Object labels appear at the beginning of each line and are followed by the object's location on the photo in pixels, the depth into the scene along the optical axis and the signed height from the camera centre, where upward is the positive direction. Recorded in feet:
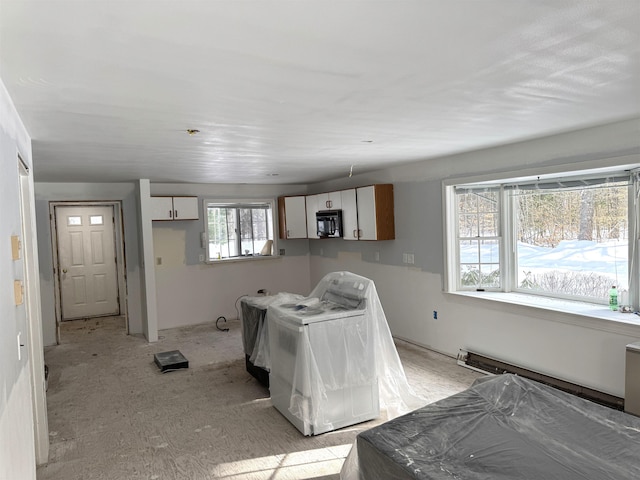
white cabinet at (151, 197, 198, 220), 21.33 +1.05
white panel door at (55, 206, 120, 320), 25.21 -1.70
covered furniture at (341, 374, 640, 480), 6.08 -3.49
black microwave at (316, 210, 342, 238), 21.29 +0.01
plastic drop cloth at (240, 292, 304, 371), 13.97 -3.38
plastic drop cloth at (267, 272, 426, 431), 11.03 -3.77
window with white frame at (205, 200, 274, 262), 23.84 -0.11
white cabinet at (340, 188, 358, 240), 20.15 +0.41
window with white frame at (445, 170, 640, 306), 12.57 -0.68
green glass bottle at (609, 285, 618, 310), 12.46 -2.46
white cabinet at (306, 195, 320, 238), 23.45 +0.50
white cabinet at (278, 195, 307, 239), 24.31 +0.48
